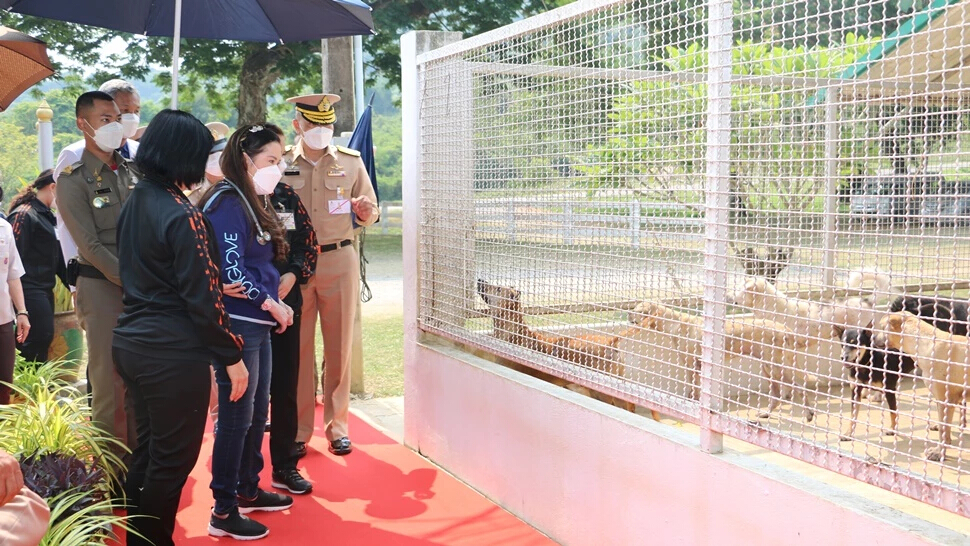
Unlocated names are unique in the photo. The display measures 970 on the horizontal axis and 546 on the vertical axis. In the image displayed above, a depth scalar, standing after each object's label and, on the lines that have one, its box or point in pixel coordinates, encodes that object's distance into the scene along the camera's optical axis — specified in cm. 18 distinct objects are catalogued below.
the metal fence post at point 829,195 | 238
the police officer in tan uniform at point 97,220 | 391
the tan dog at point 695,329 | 277
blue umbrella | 492
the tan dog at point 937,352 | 367
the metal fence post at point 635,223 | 323
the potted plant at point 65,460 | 313
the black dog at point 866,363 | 224
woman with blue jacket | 358
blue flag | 595
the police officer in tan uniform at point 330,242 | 487
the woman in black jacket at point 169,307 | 290
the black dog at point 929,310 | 357
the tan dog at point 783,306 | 245
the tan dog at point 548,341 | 357
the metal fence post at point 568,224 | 366
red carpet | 380
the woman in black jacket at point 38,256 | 595
